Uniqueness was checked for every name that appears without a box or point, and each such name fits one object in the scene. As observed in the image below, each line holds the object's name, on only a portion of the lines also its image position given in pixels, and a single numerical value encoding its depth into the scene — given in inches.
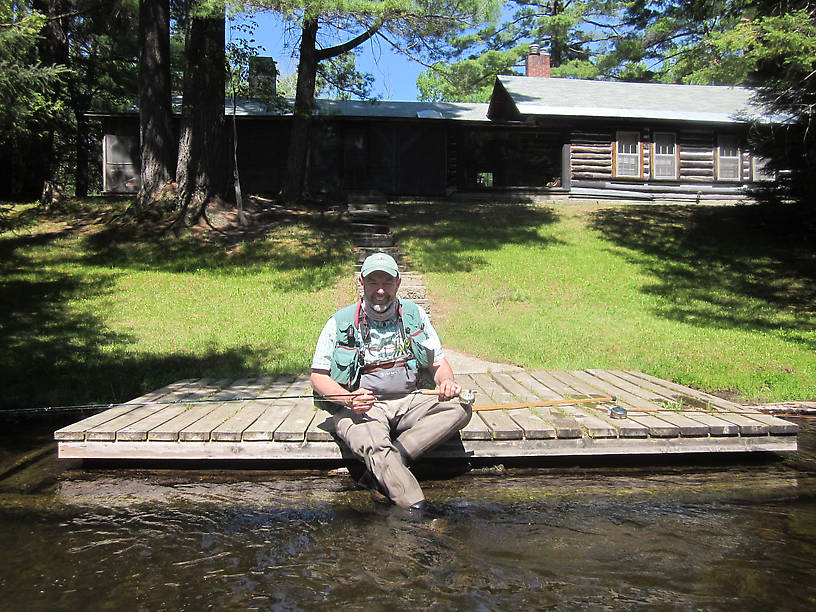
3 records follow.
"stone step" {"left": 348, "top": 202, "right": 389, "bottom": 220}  616.8
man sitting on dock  157.3
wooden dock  171.9
